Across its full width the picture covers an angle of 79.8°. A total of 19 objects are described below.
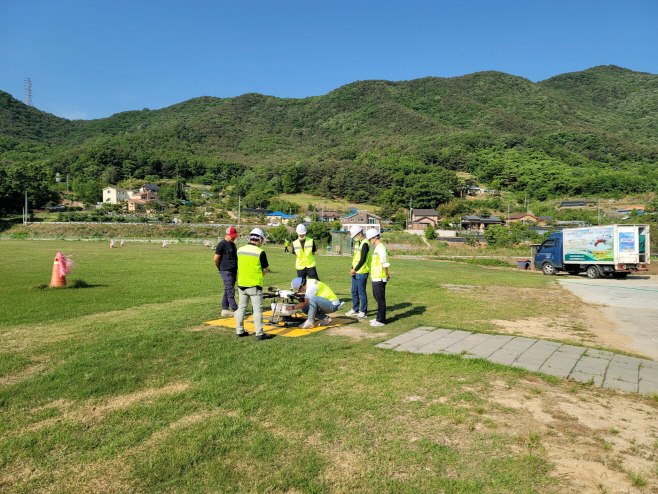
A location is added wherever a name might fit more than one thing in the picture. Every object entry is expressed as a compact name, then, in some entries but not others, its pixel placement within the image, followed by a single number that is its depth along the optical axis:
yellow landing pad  7.05
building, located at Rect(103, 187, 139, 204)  97.38
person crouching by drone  7.45
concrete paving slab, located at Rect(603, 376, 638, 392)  4.38
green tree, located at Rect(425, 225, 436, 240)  63.62
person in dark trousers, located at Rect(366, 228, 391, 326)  7.54
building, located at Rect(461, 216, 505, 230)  79.44
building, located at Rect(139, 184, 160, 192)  106.84
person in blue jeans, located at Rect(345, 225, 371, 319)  8.17
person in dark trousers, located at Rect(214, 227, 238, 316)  8.56
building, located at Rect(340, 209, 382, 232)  84.39
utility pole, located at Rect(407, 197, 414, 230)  93.38
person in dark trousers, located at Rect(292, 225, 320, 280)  8.73
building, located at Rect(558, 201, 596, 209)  85.84
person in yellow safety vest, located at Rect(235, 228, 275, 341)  6.35
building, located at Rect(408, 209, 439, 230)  82.32
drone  7.39
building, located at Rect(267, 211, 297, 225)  83.25
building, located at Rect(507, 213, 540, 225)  78.06
